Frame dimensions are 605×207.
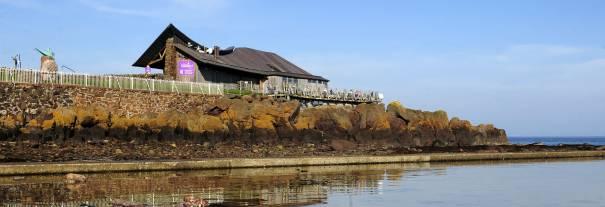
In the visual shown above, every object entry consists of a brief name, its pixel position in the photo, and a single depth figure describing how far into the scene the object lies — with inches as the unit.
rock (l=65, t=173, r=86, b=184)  1126.7
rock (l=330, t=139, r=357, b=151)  2018.9
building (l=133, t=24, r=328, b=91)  2293.3
